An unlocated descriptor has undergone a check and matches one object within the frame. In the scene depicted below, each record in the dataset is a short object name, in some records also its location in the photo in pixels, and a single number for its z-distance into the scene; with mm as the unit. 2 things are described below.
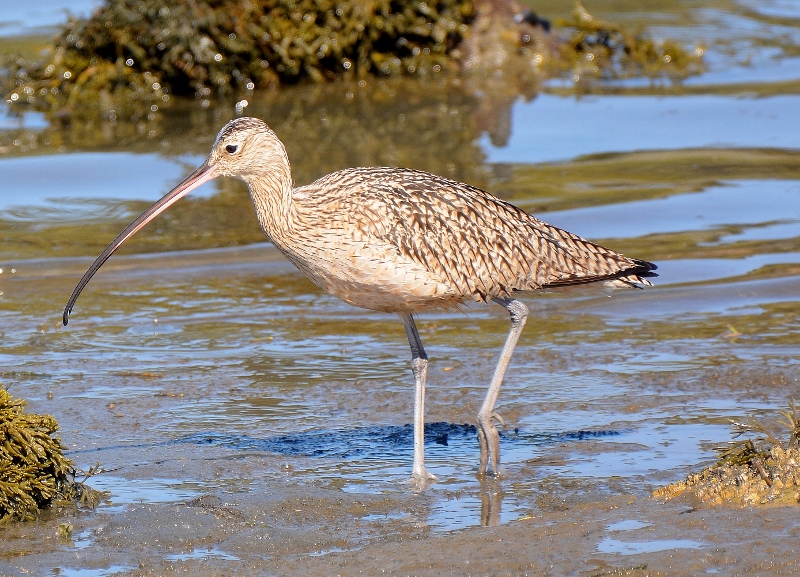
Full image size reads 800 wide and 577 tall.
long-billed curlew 11375
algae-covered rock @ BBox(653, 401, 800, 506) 9469
